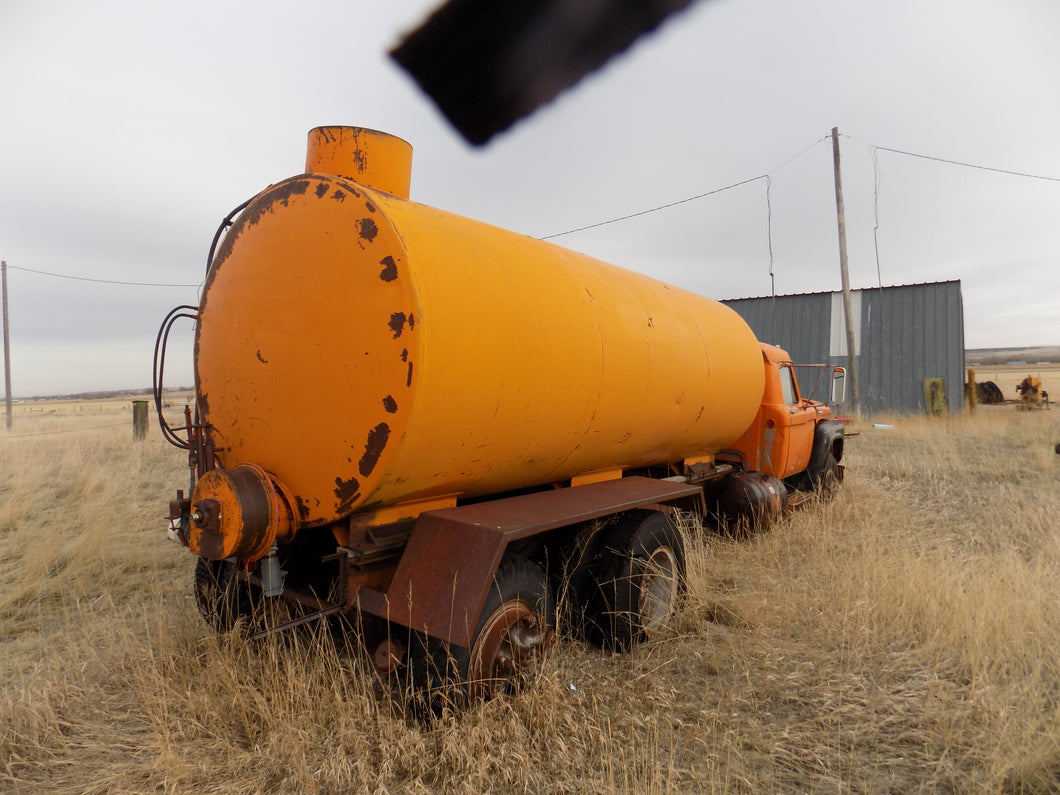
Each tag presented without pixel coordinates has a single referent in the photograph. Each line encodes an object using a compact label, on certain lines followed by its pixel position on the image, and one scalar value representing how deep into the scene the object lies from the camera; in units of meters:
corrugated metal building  16.64
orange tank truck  2.71
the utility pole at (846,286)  15.03
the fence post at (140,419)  14.80
